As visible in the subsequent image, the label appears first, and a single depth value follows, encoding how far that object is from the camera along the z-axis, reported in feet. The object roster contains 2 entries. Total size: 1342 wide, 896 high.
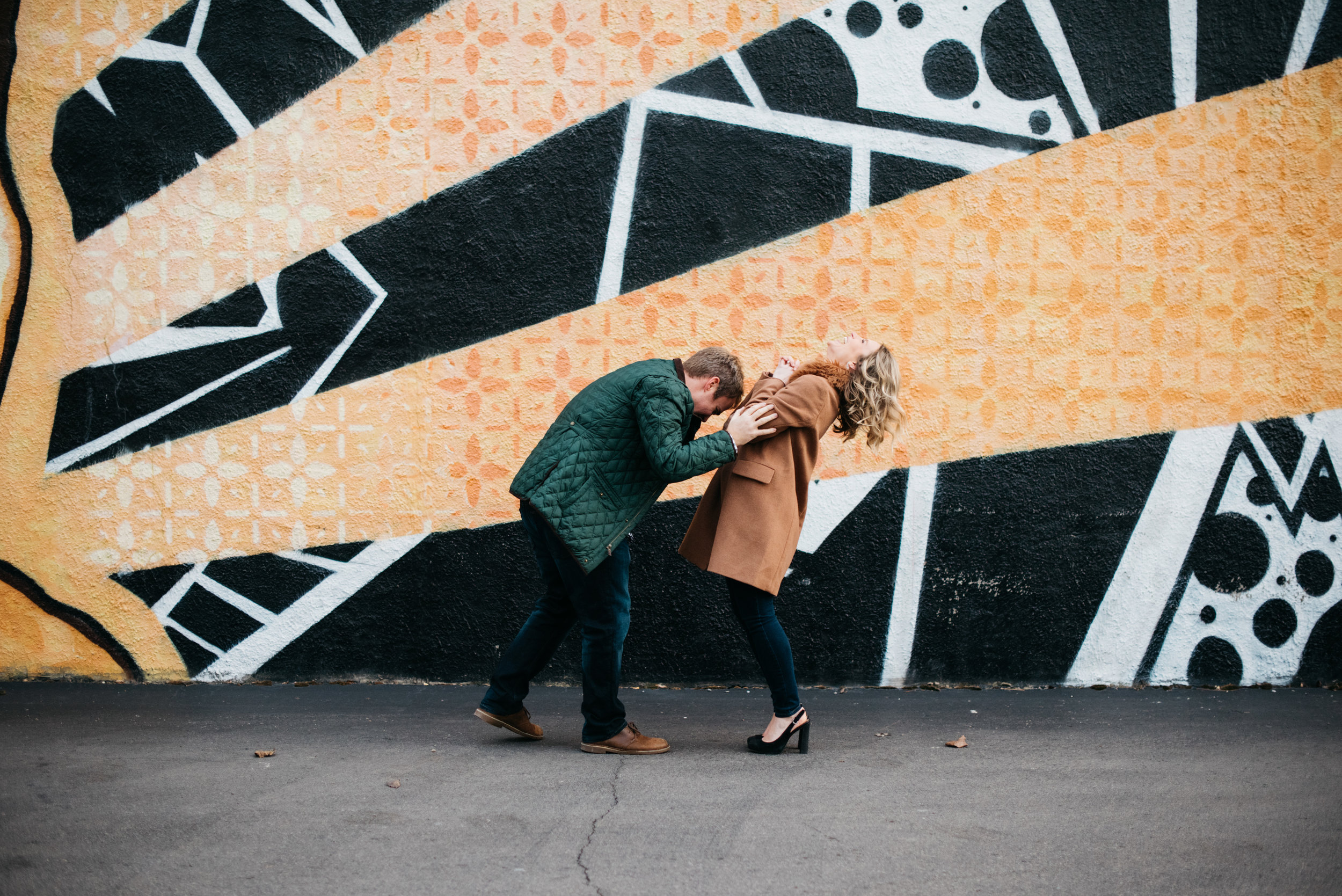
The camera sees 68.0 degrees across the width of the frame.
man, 11.68
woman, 12.30
